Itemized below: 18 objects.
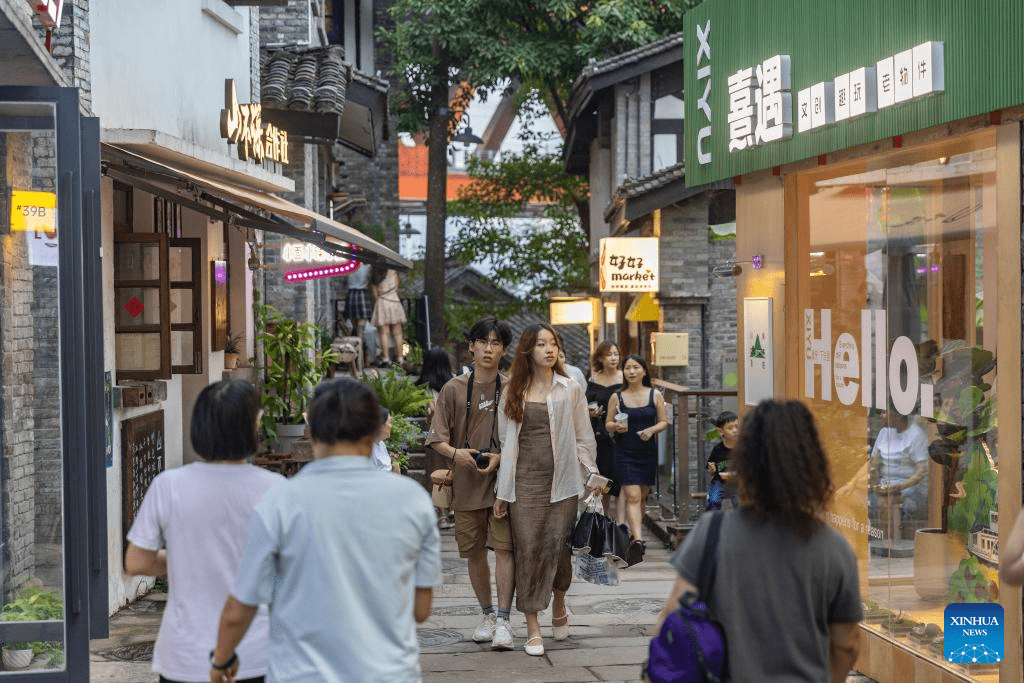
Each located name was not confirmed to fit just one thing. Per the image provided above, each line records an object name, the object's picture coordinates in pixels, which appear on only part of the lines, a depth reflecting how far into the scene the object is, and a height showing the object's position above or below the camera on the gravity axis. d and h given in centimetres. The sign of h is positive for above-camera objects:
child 1047 -104
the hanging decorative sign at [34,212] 709 +62
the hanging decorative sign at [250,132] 1267 +192
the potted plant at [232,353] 1469 -27
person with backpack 381 -69
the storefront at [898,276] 638 +28
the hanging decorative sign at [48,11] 711 +170
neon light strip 1747 +71
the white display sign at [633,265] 1862 +84
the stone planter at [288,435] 1442 -116
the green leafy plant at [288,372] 1480 -51
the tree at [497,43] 2636 +567
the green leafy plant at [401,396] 1647 -86
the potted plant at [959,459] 677 -71
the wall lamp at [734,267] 970 +44
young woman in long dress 858 -88
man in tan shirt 875 -86
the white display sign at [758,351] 941 -19
